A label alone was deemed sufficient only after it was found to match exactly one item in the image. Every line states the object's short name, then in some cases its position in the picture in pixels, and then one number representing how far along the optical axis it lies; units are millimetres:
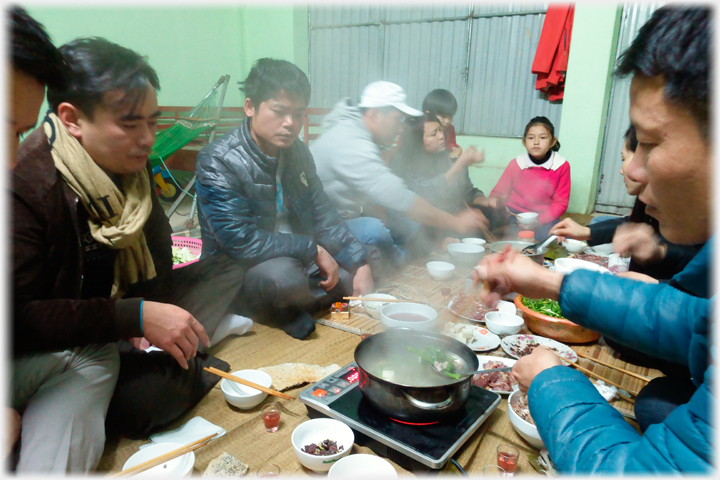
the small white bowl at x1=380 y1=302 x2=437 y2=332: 1953
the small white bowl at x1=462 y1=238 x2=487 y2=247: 3362
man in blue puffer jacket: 784
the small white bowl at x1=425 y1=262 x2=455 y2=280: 2820
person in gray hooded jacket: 2980
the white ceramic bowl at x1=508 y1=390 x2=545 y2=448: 1328
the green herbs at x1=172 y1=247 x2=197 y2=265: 3072
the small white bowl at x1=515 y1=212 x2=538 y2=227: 3668
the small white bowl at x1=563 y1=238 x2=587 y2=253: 3139
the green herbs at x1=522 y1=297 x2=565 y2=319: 2105
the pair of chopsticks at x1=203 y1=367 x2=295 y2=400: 1565
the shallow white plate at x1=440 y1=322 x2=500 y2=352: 1963
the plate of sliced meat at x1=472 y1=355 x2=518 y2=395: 1637
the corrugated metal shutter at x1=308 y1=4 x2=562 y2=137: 5996
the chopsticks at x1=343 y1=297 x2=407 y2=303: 2333
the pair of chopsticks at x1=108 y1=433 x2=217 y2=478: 1163
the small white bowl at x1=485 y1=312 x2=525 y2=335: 2084
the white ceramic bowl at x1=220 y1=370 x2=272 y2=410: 1578
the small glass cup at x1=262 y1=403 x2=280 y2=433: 1483
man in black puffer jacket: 2289
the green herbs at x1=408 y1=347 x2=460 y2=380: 1446
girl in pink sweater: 4359
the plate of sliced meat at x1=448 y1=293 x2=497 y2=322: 2258
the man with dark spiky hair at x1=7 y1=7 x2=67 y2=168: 1047
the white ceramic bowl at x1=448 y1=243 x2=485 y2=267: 3033
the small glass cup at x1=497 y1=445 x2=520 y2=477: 1252
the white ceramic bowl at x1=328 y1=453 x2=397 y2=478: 1192
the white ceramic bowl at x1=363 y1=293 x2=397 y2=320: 2404
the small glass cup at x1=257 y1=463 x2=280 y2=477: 1221
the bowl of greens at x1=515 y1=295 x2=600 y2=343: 1978
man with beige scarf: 1286
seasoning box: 2410
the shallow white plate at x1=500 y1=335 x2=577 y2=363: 1865
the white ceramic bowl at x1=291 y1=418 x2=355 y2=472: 1236
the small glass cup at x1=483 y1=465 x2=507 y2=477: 1230
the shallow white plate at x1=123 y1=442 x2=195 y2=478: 1210
